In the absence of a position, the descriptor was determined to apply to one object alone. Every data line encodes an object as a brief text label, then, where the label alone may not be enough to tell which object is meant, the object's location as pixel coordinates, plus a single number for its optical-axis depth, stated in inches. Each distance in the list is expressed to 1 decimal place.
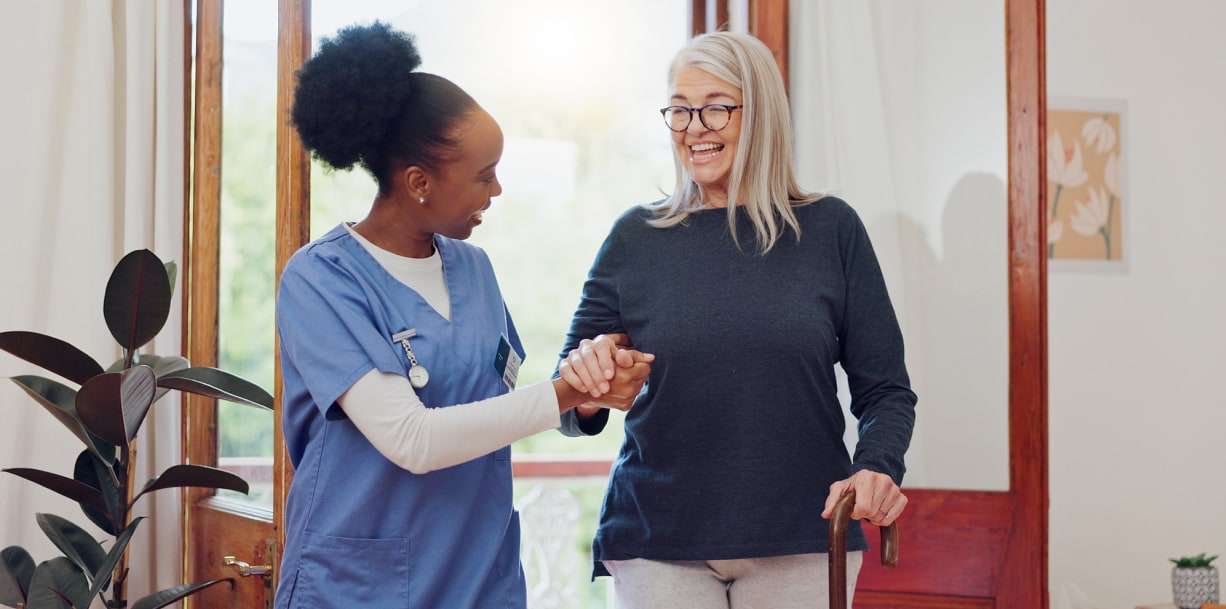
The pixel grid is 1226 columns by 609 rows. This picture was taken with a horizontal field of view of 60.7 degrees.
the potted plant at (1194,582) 115.3
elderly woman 62.7
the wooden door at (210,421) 93.6
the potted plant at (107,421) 78.7
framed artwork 141.6
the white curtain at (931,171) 98.0
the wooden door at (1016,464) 94.1
